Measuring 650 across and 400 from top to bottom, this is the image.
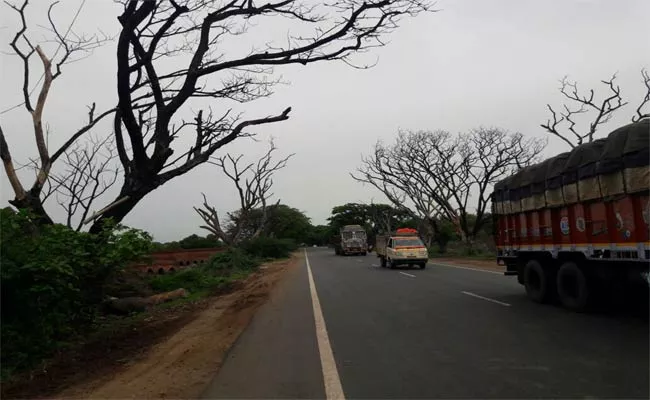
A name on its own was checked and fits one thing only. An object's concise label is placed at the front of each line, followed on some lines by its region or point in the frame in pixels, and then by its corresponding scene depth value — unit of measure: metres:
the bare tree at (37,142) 12.11
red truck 8.86
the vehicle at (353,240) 55.47
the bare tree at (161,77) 13.12
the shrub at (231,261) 31.73
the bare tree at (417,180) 45.19
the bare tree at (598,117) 28.23
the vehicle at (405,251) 28.09
